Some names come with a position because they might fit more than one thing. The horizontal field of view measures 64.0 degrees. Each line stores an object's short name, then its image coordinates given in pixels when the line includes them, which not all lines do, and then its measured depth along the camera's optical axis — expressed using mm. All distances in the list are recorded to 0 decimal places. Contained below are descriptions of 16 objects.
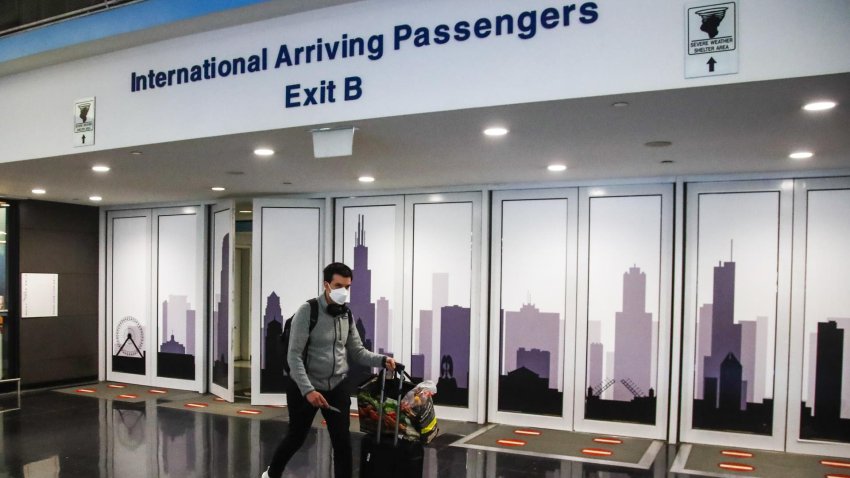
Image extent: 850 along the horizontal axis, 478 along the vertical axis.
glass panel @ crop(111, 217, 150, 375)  9875
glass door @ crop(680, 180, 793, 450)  6406
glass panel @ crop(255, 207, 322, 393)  8250
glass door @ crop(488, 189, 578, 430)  7168
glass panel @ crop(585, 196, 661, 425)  6840
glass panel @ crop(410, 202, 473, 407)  7609
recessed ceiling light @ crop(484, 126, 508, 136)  4586
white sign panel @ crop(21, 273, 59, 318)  9266
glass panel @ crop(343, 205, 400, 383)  8008
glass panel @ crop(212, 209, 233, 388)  8727
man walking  4422
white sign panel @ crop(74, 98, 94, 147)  5602
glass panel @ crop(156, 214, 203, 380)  9398
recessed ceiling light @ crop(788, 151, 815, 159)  5387
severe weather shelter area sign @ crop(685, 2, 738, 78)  3422
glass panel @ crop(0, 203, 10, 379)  9153
